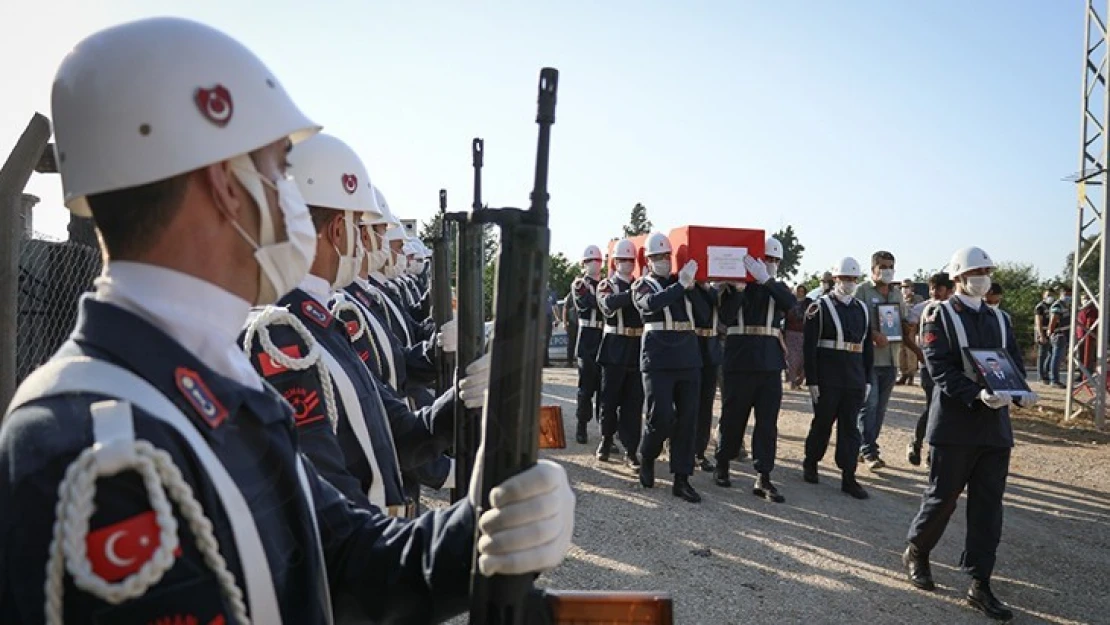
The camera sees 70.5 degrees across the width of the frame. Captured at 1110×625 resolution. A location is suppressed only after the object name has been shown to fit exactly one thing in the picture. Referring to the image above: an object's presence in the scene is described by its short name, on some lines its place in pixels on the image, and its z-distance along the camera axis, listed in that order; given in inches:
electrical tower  417.1
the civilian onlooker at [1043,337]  701.3
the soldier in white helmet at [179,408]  40.8
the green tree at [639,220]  2335.4
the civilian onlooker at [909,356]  479.0
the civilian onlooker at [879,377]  340.8
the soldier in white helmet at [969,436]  190.5
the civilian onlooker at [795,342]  554.9
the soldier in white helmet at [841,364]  293.3
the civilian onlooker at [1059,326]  647.8
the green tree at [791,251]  1558.8
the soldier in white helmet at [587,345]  385.4
